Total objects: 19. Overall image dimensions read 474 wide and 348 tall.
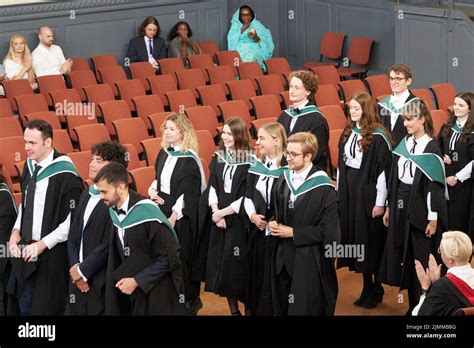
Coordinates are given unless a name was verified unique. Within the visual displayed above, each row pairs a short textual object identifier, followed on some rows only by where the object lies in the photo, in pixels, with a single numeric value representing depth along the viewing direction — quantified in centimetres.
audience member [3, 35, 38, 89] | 1284
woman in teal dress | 1488
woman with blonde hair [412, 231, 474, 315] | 602
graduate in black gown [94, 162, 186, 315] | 620
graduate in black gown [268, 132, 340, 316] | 690
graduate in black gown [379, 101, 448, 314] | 771
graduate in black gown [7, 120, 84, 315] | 717
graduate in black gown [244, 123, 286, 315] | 747
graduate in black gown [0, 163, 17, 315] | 732
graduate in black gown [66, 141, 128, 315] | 651
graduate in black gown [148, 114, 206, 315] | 801
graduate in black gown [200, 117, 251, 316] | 780
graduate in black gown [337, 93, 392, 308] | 819
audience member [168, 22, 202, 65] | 1459
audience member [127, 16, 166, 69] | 1434
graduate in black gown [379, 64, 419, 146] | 881
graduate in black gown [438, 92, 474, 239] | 888
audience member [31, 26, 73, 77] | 1330
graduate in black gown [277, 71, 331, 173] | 874
